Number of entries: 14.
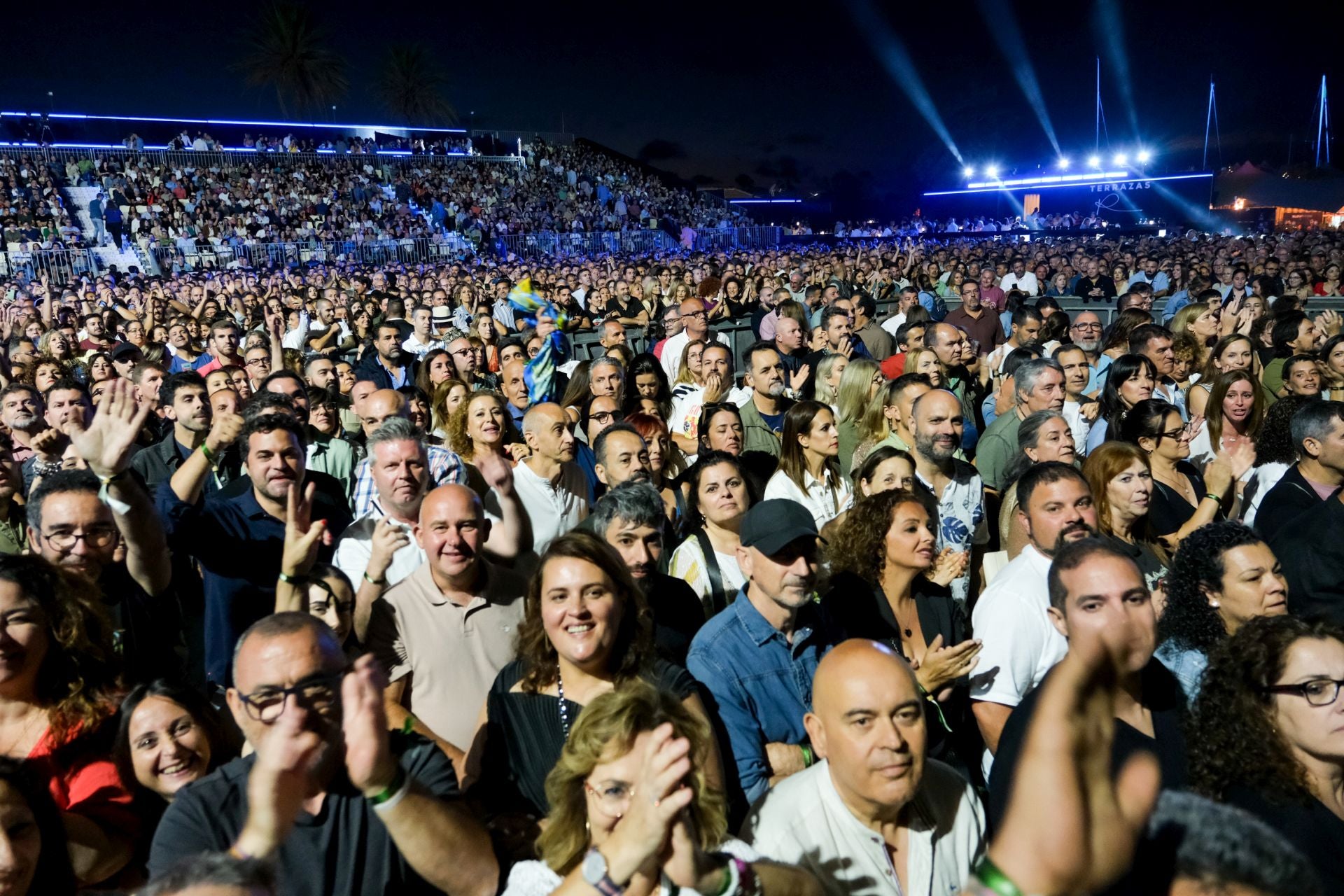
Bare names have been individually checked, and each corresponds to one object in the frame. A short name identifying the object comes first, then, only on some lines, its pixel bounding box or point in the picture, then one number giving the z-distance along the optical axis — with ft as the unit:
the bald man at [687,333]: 29.45
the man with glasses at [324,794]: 6.31
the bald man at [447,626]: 10.73
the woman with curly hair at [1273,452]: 16.84
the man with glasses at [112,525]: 11.41
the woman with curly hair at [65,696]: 8.62
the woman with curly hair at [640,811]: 5.90
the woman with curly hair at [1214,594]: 10.50
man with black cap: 9.58
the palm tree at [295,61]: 169.17
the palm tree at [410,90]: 188.85
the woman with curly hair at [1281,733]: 7.64
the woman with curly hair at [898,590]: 11.88
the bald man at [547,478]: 16.02
